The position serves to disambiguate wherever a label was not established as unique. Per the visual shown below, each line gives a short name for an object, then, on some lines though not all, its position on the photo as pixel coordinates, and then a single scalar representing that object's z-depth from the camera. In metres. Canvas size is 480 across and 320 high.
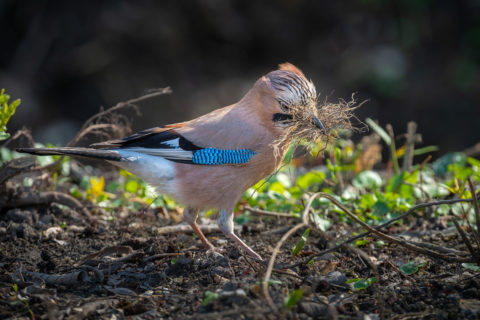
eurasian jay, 7.99
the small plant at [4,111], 7.29
